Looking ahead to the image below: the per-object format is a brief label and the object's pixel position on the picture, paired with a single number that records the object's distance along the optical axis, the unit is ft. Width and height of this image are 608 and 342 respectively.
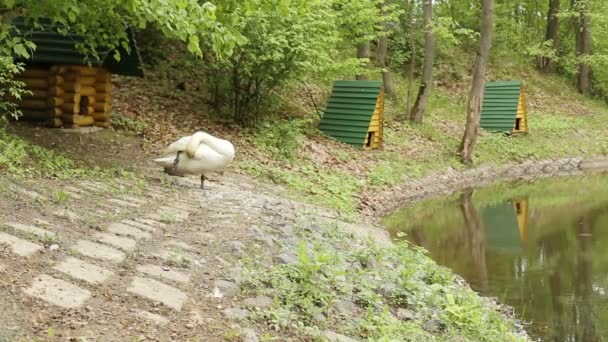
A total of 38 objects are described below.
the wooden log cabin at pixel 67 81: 41.91
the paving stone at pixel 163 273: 16.01
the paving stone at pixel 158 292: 14.49
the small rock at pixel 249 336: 13.50
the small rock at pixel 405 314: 18.76
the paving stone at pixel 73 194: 23.46
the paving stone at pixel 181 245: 18.73
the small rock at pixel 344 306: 16.86
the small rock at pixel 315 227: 26.42
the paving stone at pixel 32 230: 17.16
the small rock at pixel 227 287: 15.80
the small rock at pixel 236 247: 19.21
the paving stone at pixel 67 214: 19.83
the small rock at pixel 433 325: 18.63
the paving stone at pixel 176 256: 17.25
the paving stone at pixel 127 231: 19.31
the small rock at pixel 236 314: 14.47
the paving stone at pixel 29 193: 21.83
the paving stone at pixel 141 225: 20.45
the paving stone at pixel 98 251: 16.57
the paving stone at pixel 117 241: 17.87
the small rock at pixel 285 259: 19.20
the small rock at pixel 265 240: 20.95
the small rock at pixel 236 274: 16.70
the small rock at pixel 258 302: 15.31
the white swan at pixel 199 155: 29.76
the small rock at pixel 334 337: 14.73
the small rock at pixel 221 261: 17.85
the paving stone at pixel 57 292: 13.39
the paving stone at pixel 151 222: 21.22
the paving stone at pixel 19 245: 15.62
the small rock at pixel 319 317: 15.64
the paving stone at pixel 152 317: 13.44
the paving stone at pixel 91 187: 25.90
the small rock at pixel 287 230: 23.71
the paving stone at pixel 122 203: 23.93
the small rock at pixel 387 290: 20.20
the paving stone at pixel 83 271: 14.88
